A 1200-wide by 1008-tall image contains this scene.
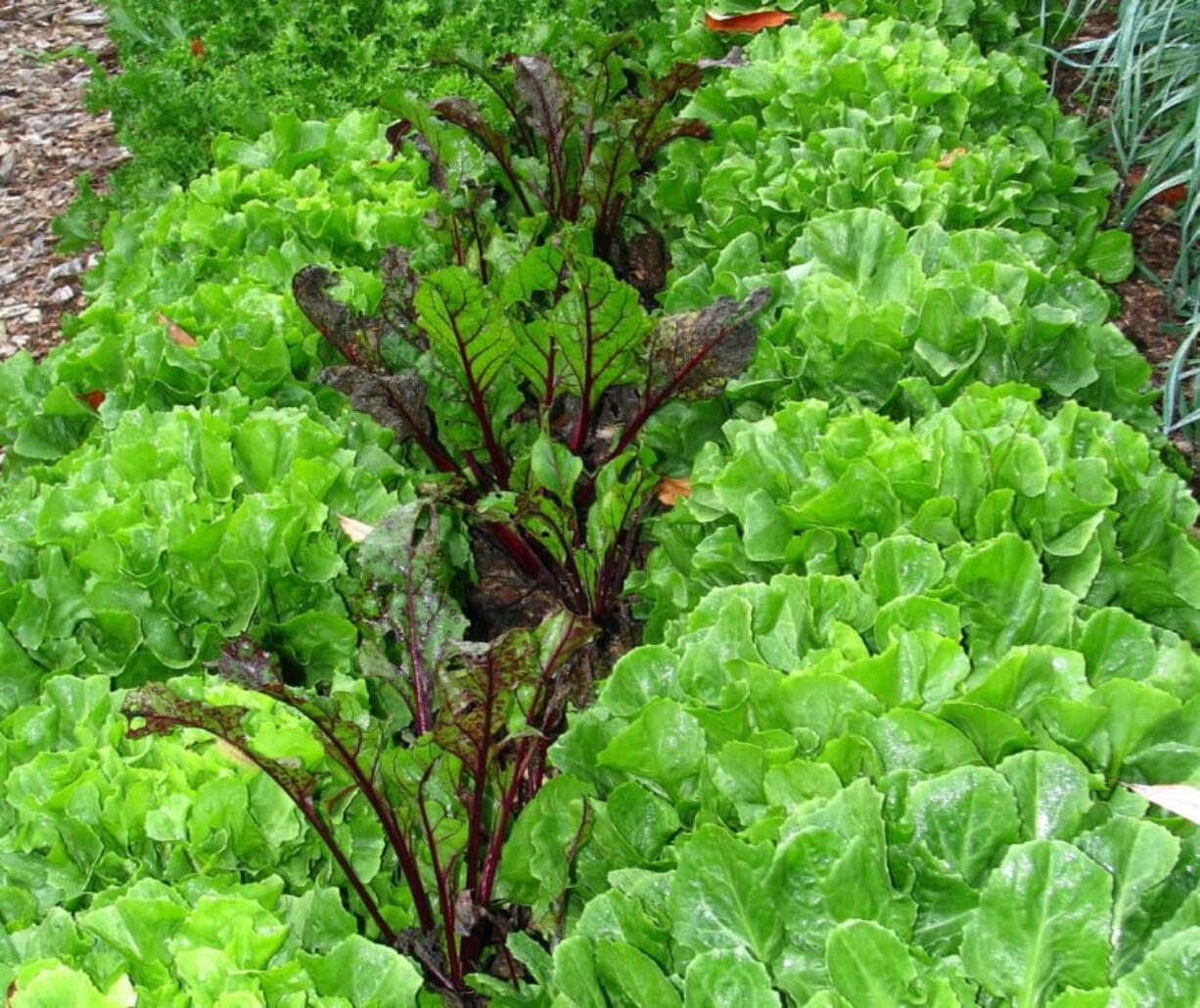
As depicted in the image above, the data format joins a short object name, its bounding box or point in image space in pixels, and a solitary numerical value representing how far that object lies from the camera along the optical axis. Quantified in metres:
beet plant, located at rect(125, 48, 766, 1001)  1.99
